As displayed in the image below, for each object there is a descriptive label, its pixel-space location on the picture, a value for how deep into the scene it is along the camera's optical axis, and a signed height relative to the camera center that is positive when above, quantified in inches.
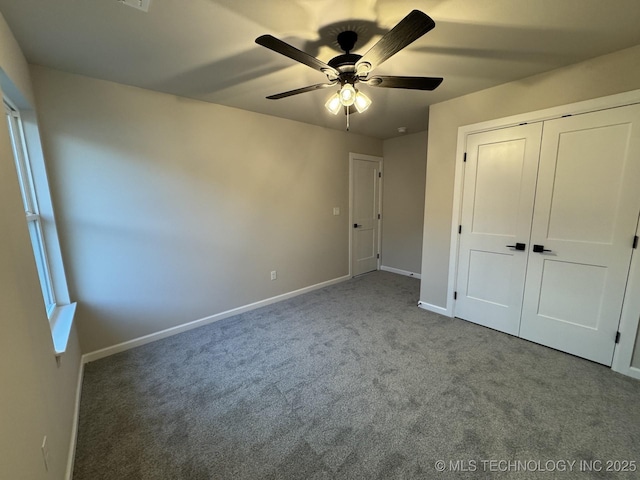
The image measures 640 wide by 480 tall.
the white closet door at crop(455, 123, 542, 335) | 96.0 -11.3
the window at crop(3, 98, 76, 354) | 73.6 -5.3
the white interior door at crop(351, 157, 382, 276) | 175.0 -11.1
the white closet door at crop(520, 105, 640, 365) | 78.5 -11.6
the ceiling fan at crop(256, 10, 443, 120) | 46.3 +29.1
